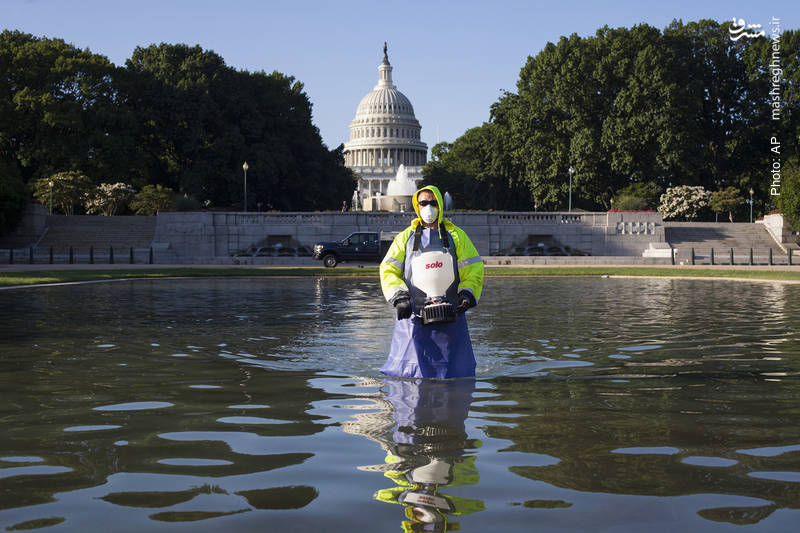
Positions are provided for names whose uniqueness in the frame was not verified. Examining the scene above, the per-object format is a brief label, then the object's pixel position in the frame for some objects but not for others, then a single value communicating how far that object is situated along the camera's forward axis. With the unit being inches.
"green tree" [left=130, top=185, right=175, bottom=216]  2186.3
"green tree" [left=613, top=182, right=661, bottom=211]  2038.6
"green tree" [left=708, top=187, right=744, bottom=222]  2255.2
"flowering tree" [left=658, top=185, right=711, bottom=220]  2255.2
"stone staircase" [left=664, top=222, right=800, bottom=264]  1830.7
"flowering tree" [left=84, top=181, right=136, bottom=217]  2198.6
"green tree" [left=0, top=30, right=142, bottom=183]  2175.2
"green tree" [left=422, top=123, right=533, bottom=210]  2684.5
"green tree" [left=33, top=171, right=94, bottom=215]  2089.1
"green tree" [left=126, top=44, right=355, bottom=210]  2437.3
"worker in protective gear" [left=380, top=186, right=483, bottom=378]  294.5
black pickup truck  1471.5
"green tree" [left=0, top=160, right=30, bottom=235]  1818.4
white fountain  2027.6
